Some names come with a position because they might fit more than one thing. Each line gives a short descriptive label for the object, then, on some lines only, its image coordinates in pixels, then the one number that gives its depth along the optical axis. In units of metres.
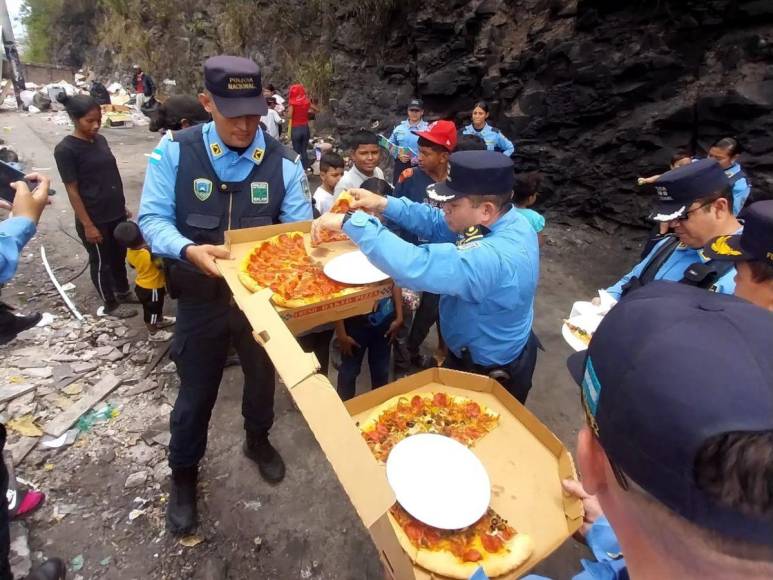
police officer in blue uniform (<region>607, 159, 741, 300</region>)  2.56
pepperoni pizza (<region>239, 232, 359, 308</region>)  2.18
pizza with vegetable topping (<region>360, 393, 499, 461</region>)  1.84
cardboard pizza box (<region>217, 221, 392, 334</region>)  2.11
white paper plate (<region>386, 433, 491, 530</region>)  1.56
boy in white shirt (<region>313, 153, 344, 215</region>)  4.58
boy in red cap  4.33
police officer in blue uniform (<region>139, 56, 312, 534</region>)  2.49
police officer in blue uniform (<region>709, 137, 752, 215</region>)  5.06
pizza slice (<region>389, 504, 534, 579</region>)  1.41
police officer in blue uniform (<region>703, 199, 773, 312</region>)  2.08
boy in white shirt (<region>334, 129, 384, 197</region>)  4.48
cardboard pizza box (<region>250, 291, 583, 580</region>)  1.15
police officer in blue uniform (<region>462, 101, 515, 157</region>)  8.34
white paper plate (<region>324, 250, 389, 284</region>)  2.34
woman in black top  4.61
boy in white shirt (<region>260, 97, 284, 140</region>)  10.00
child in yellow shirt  4.29
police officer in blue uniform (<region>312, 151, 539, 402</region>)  2.02
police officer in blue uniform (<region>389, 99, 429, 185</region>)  7.62
